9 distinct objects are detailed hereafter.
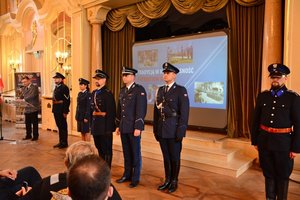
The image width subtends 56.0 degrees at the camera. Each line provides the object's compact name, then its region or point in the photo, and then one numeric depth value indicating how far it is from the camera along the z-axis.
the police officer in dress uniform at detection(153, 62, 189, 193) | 3.17
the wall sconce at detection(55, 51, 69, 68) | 7.31
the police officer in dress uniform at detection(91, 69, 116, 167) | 3.77
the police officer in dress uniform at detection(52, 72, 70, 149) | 5.53
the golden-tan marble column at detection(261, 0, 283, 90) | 3.91
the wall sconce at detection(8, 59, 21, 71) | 9.81
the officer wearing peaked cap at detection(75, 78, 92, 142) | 4.60
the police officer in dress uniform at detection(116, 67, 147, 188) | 3.39
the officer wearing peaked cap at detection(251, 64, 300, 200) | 2.57
